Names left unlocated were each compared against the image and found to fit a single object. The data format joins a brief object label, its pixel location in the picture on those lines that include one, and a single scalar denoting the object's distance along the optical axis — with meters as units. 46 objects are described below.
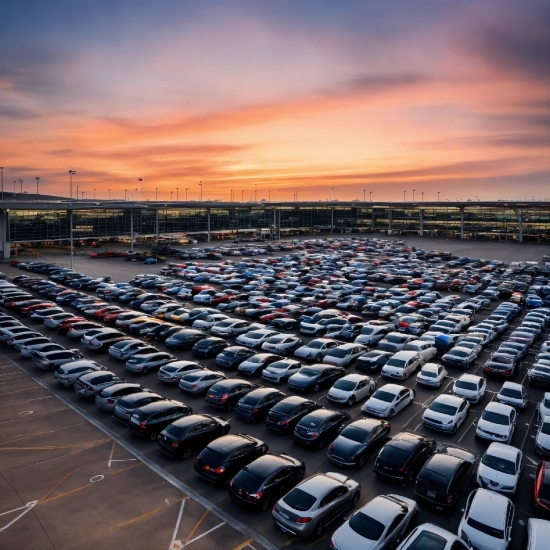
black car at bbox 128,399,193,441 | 16.72
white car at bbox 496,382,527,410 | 19.66
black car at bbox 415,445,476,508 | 12.74
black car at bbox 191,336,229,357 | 26.11
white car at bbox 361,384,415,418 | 18.78
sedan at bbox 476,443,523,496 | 13.55
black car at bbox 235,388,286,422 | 18.19
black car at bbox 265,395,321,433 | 17.25
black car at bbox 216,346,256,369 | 24.27
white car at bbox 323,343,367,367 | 24.92
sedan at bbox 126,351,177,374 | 23.34
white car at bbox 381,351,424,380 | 23.00
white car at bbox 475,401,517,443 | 16.70
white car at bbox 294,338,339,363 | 25.89
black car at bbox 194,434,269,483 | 13.95
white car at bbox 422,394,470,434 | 17.53
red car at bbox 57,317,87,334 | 30.66
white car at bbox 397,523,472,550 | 10.30
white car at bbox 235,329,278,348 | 27.78
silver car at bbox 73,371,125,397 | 20.05
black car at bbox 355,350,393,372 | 24.05
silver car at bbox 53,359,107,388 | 21.36
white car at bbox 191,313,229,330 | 32.31
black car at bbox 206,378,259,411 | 19.27
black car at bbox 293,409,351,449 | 16.25
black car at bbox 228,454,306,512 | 12.67
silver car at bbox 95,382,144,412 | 18.84
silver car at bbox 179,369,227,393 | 20.91
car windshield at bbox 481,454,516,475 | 13.88
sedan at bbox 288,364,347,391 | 21.11
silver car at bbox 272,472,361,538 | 11.56
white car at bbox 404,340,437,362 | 26.07
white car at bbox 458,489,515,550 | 11.02
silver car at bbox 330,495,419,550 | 10.70
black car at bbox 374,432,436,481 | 14.12
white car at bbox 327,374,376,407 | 19.92
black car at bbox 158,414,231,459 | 15.47
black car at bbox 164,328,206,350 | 27.58
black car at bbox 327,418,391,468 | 15.03
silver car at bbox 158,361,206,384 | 22.09
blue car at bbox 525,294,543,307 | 41.62
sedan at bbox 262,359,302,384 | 22.33
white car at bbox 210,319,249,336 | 30.41
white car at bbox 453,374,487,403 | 20.20
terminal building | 79.06
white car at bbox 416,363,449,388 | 22.12
